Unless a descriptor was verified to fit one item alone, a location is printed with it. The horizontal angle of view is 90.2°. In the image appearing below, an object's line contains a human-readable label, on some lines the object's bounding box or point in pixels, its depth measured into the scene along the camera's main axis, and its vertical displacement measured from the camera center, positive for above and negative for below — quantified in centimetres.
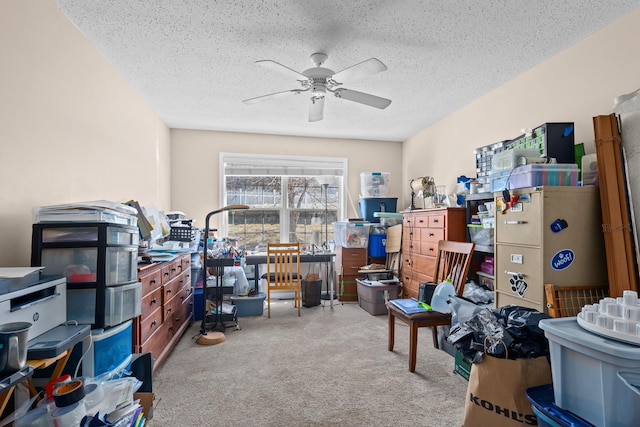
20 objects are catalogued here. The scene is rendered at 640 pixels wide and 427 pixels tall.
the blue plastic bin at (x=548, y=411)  94 -61
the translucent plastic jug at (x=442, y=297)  236 -54
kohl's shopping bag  131 -70
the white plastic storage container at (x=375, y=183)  462 +62
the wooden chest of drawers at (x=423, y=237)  318 -13
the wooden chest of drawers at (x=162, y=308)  216 -64
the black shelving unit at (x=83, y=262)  159 -17
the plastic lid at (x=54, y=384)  117 -58
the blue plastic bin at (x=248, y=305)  372 -91
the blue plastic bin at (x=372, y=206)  460 +28
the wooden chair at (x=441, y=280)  230 -48
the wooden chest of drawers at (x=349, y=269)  431 -58
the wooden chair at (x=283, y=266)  373 -48
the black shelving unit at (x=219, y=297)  331 -74
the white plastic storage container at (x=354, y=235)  428 -12
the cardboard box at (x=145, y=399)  155 -83
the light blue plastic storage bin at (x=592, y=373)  83 -43
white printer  113 -27
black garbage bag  136 -50
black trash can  416 -87
